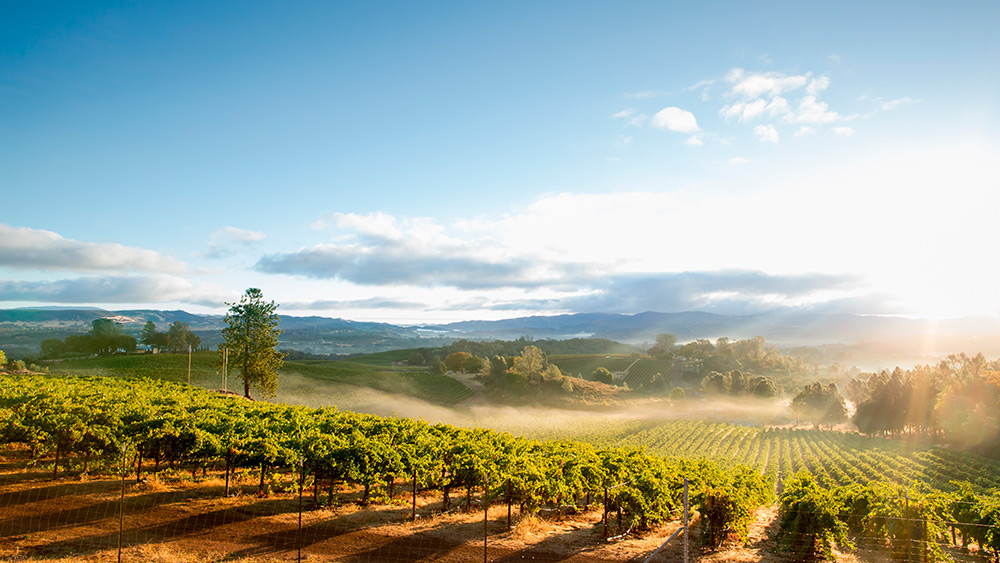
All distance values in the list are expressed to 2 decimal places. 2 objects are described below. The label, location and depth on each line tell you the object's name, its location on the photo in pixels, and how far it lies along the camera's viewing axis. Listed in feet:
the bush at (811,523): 49.26
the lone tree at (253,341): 148.25
